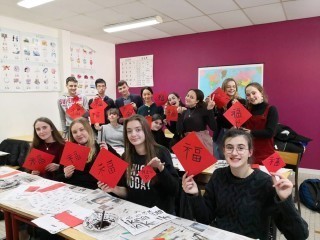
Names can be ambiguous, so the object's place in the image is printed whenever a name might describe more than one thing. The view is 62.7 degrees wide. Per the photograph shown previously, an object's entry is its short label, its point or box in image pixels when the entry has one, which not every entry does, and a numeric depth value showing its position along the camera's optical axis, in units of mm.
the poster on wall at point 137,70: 6102
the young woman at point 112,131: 3500
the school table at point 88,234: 1323
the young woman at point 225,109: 3170
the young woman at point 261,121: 2547
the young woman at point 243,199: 1308
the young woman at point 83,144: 2207
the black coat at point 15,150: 4133
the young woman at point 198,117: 3070
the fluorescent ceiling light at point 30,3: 3595
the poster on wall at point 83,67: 5547
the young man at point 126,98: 4027
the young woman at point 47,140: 2500
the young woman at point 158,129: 3307
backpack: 3196
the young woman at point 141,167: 1863
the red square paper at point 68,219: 1464
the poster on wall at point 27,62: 4359
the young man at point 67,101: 4039
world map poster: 4871
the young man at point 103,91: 4148
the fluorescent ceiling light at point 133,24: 4305
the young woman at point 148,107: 3726
